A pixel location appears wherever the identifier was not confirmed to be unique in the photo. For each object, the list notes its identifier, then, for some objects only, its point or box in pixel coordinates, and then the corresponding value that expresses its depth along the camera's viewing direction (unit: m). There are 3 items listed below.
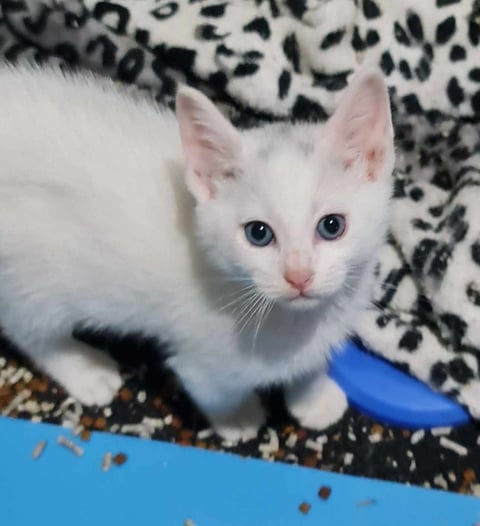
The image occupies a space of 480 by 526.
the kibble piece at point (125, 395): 0.30
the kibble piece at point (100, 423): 0.29
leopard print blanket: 0.32
